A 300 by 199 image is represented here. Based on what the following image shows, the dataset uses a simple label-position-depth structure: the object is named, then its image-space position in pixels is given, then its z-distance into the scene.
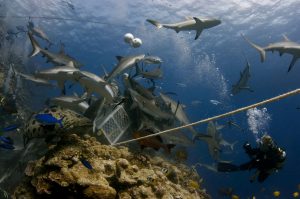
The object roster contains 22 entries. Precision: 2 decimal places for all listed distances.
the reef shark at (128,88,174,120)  4.48
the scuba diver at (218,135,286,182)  4.11
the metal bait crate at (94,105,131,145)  4.47
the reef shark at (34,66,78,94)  4.40
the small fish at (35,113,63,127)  3.06
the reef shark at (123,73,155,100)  4.65
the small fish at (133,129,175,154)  3.65
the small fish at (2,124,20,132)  3.29
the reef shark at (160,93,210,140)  4.76
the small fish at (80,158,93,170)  2.91
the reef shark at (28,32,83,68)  5.40
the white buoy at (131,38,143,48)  8.19
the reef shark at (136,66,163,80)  5.11
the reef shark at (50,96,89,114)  4.60
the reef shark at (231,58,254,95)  7.29
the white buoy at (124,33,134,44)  8.39
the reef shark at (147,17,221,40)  6.26
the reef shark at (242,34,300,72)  6.50
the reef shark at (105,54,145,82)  4.85
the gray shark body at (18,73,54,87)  5.45
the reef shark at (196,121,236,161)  5.81
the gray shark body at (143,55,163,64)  5.90
